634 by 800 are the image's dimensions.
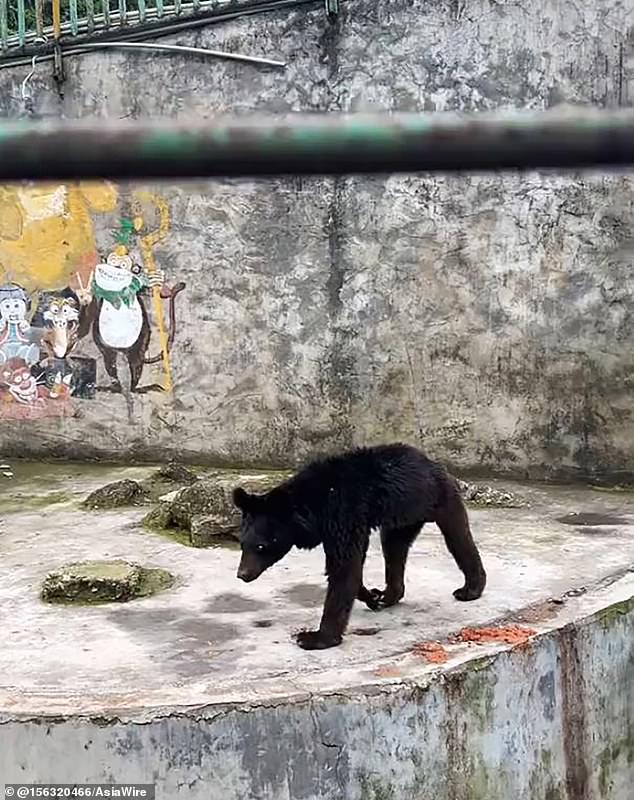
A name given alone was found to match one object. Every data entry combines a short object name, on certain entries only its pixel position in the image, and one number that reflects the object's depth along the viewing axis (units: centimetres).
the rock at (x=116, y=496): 718
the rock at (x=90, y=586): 538
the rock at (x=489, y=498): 716
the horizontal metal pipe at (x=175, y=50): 810
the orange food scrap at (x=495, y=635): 472
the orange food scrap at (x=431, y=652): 455
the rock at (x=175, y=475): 773
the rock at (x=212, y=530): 627
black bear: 454
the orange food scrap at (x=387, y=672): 441
